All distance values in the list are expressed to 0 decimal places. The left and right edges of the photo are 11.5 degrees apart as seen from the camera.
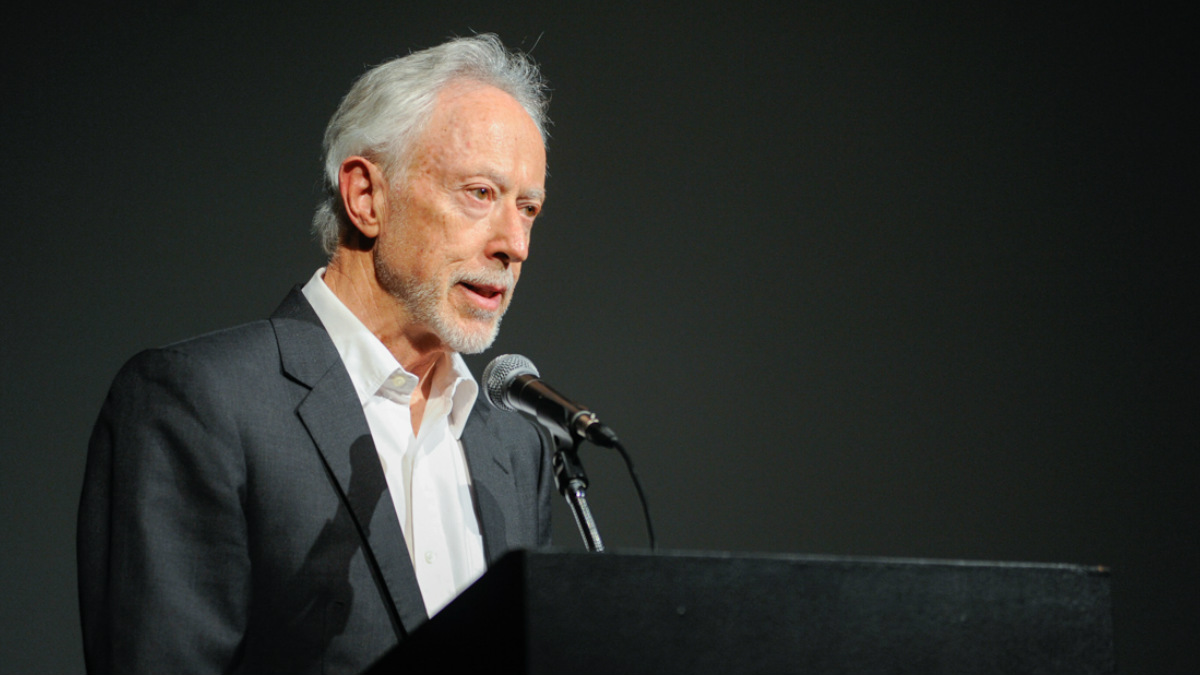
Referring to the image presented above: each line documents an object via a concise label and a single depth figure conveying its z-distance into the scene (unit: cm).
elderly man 463
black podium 394
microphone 452
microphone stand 456
